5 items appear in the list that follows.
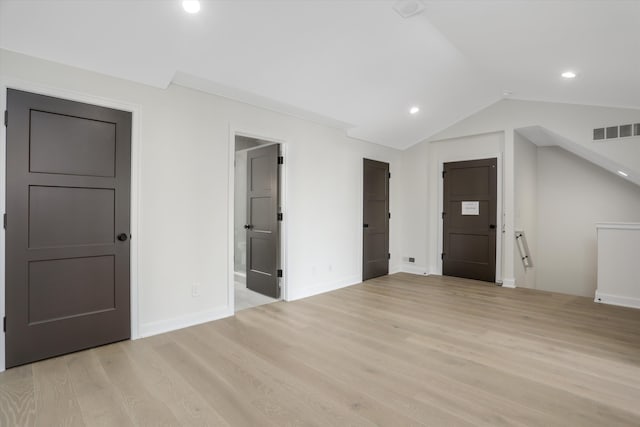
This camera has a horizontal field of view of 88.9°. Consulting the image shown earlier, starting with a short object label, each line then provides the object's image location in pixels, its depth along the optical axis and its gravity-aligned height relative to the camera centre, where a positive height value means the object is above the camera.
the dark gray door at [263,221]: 4.69 -0.09
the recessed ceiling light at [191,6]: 2.54 +1.66
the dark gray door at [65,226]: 2.65 -0.11
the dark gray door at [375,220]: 5.95 -0.08
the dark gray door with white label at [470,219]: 5.85 -0.05
